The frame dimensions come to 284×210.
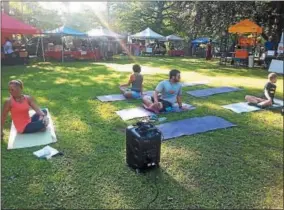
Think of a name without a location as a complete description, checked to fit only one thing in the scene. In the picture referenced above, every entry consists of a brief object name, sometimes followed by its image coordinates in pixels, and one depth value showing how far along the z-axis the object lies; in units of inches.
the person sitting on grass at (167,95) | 143.9
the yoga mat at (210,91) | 189.0
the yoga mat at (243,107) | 152.9
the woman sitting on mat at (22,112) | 106.8
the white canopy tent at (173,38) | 640.5
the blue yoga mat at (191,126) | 118.6
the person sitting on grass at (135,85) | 173.5
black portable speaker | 84.0
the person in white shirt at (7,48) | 350.3
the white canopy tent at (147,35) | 589.8
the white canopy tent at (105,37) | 471.8
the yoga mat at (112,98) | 174.7
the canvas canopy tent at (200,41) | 692.4
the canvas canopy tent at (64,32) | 421.1
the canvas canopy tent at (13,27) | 298.9
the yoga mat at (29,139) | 106.4
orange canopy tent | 359.6
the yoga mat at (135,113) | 140.0
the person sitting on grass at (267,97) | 156.4
